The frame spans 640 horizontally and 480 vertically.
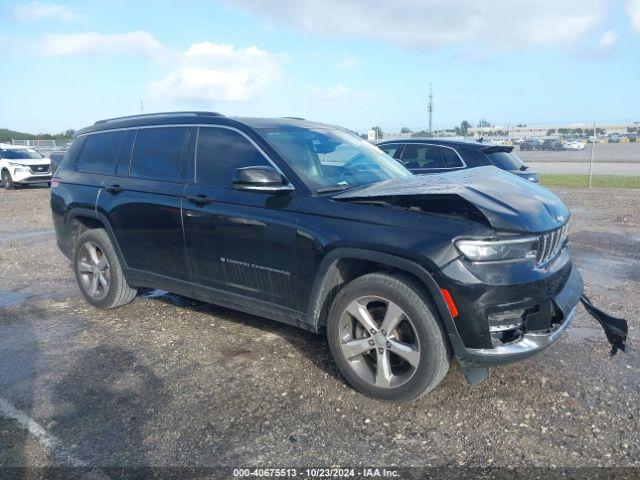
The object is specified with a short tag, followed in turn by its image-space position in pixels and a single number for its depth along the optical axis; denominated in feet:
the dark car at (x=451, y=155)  30.66
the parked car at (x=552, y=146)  148.87
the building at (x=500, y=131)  105.50
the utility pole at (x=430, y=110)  140.05
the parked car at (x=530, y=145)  144.83
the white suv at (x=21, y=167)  68.69
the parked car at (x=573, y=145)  152.05
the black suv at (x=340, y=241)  10.93
